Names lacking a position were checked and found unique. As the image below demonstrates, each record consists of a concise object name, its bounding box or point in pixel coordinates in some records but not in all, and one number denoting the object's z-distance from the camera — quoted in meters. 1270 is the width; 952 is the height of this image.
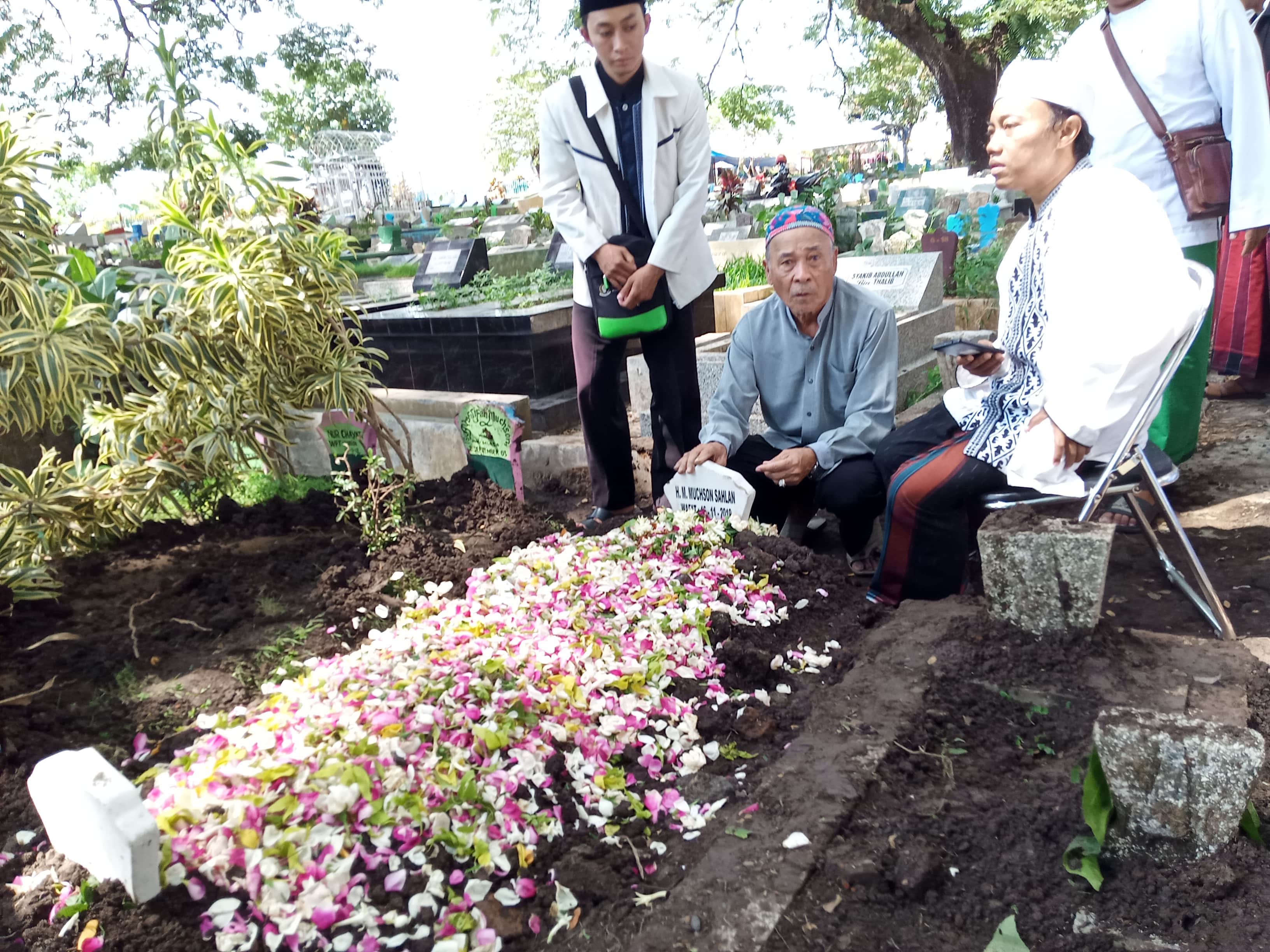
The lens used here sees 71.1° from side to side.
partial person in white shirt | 2.96
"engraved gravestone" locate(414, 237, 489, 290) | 6.46
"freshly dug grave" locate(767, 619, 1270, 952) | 1.50
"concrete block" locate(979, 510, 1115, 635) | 2.14
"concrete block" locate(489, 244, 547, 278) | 7.73
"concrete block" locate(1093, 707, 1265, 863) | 1.50
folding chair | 2.25
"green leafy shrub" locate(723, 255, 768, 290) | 6.48
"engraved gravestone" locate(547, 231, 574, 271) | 6.93
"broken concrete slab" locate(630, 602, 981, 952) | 1.54
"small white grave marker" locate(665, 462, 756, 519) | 3.15
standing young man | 3.33
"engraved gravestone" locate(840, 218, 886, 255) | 7.08
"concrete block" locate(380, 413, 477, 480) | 4.13
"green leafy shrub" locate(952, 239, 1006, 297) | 6.19
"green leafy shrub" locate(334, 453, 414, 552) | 3.25
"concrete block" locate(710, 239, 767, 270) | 7.54
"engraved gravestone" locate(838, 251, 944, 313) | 5.55
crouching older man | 3.14
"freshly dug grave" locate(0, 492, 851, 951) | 1.75
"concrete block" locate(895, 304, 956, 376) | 5.14
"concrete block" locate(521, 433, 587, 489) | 4.22
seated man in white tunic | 2.21
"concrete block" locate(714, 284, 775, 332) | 5.88
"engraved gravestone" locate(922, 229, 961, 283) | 6.55
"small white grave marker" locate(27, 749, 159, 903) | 1.53
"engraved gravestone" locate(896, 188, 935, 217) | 11.17
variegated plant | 2.79
